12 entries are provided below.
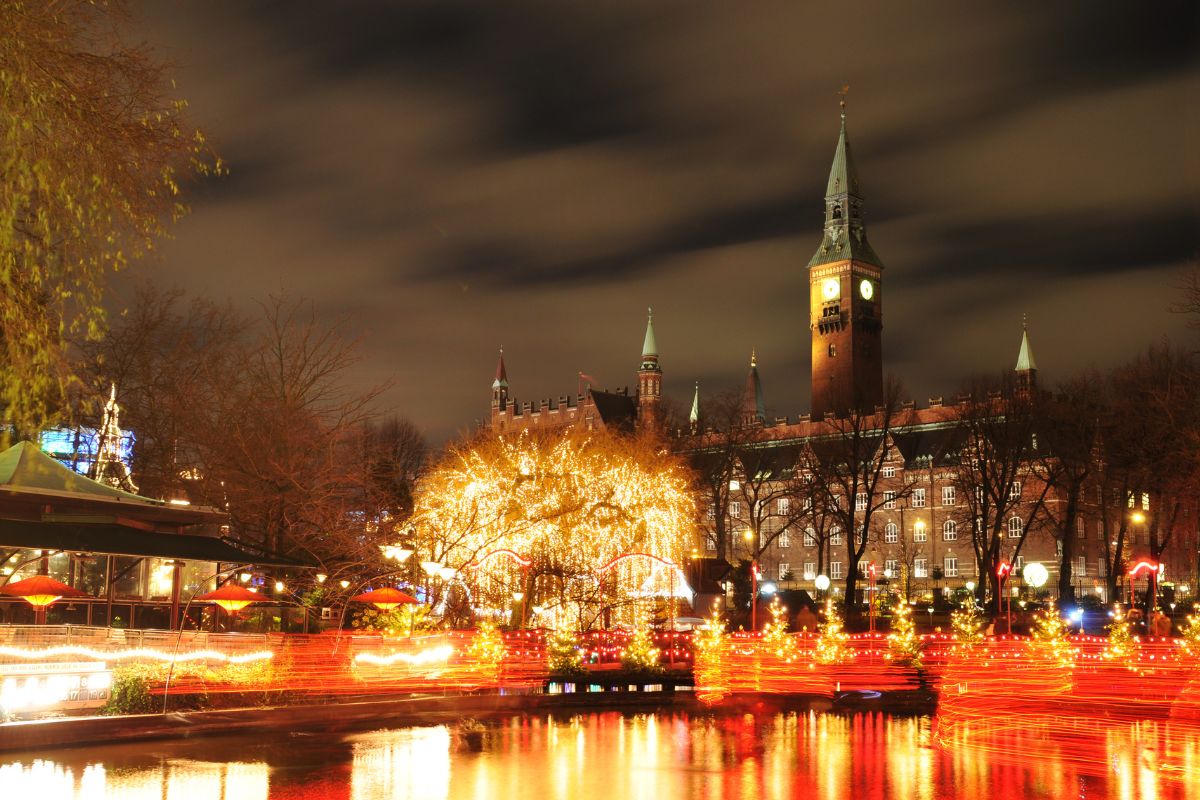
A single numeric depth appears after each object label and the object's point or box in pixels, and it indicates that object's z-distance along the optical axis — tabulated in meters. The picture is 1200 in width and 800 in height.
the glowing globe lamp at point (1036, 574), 47.62
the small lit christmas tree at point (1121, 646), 29.14
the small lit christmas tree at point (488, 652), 27.38
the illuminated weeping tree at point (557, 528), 37.22
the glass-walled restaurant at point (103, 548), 28.20
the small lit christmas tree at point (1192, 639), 27.95
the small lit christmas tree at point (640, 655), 30.11
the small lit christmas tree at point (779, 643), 29.28
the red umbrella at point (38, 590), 25.55
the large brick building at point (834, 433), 82.56
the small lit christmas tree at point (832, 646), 29.45
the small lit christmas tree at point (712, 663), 28.38
